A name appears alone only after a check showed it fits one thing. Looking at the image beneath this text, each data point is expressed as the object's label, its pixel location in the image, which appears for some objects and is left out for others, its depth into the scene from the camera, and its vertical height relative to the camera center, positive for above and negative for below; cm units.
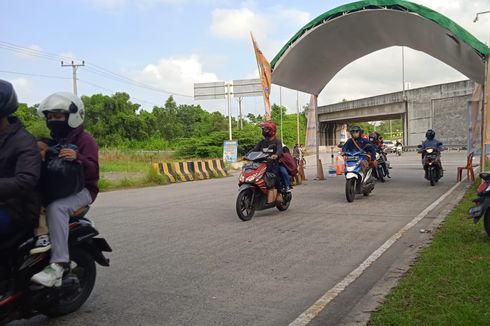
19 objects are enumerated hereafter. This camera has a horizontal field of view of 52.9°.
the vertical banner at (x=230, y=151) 3012 -75
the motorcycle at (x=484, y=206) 622 -93
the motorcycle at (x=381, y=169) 1590 -110
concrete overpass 5147 +290
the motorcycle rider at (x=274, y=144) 959 -15
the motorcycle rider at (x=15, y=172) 340 -20
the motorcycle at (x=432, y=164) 1411 -88
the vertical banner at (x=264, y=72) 1576 +213
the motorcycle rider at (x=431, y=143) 1430 -28
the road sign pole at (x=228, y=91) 3876 +376
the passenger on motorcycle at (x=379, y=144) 1622 -32
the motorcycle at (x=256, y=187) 892 -90
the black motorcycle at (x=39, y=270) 350 -102
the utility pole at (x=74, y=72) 4709 +687
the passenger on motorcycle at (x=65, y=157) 369 -15
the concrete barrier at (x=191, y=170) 2025 -131
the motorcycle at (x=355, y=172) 1119 -85
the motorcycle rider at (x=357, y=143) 1152 -19
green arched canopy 1280 +295
